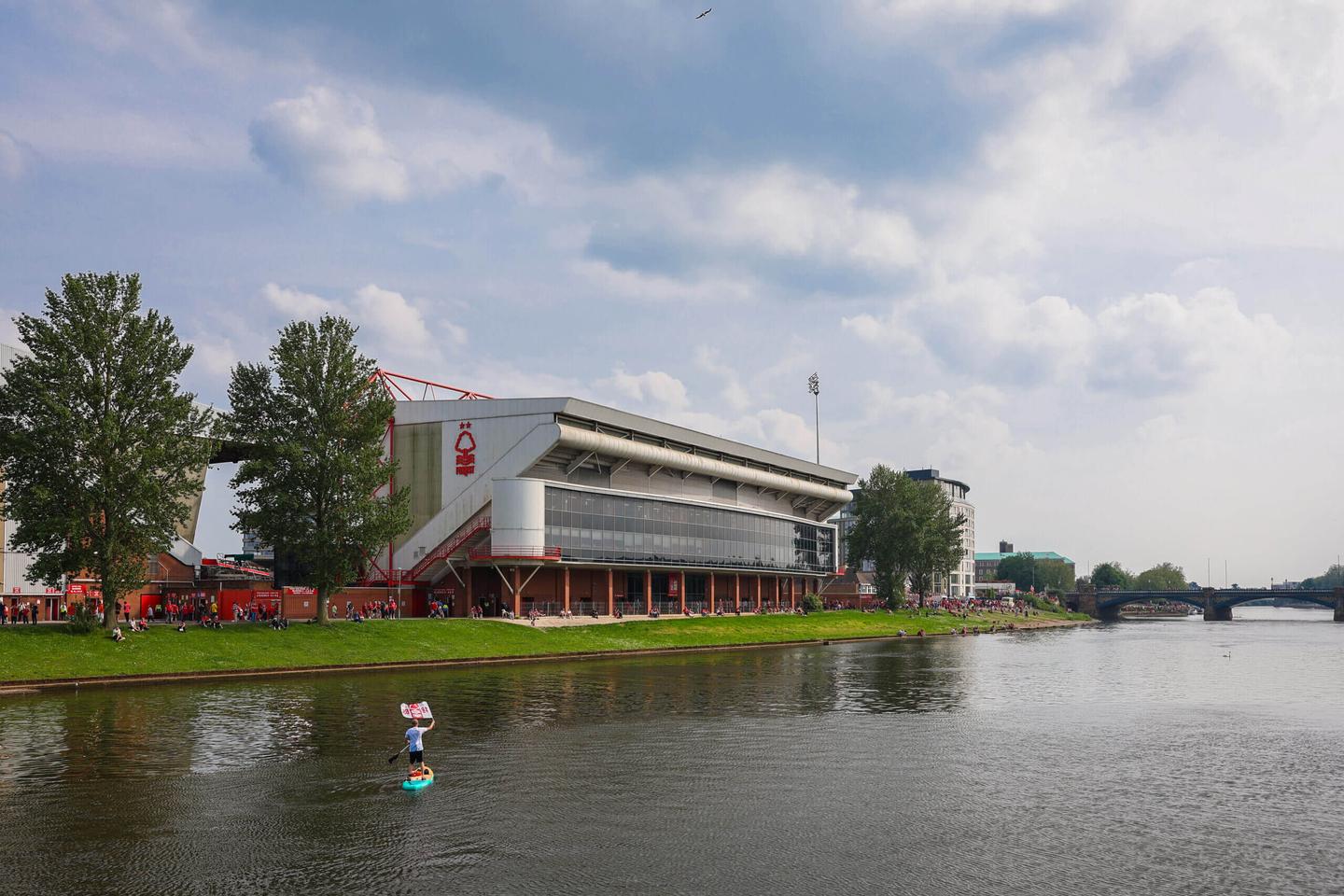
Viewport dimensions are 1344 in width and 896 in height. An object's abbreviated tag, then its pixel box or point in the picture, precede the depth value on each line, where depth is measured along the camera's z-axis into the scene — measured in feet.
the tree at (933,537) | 546.67
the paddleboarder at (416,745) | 94.94
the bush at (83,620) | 197.57
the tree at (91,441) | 197.67
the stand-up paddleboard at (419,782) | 91.76
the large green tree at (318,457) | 245.65
